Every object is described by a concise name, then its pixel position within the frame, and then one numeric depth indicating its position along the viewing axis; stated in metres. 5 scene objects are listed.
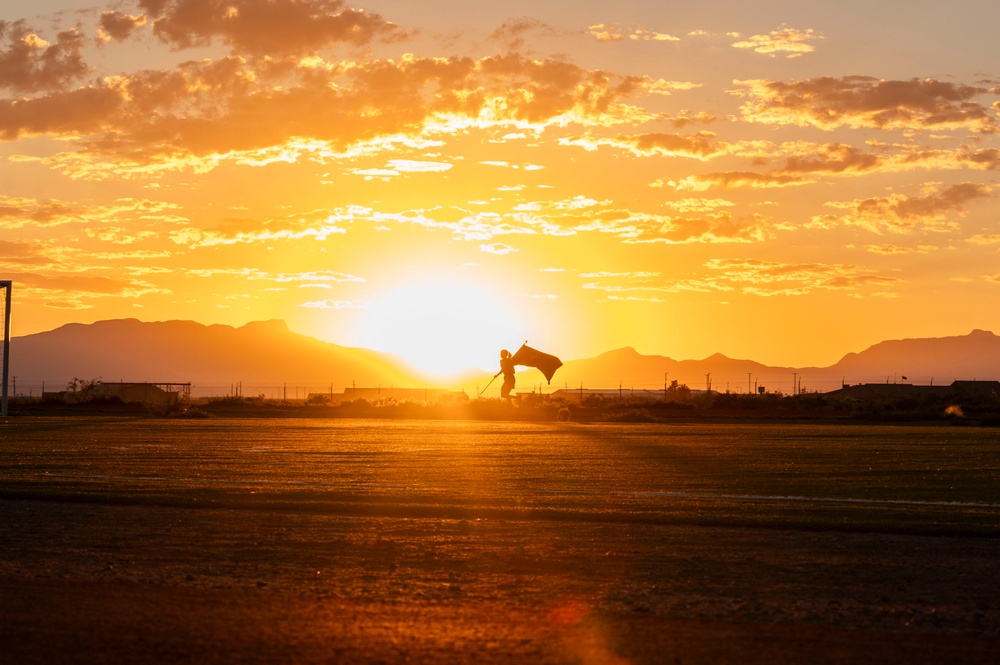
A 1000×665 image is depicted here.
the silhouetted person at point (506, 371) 60.44
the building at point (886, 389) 104.69
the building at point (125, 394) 77.88
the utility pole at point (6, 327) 56.51
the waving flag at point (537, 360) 61.22
